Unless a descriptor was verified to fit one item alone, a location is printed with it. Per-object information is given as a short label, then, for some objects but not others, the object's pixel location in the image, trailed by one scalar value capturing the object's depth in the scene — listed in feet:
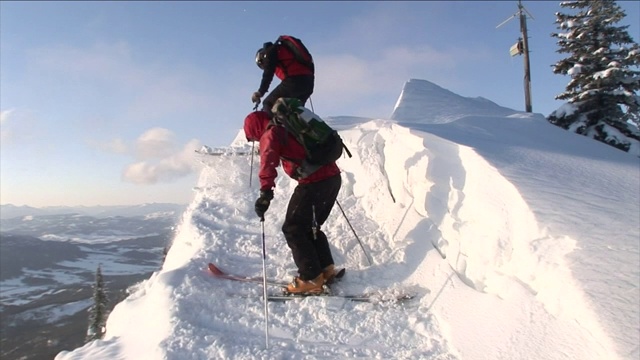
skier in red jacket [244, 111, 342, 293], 14.98
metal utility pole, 58.34
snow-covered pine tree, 45.09
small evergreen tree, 102.06
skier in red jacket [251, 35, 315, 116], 20.36
